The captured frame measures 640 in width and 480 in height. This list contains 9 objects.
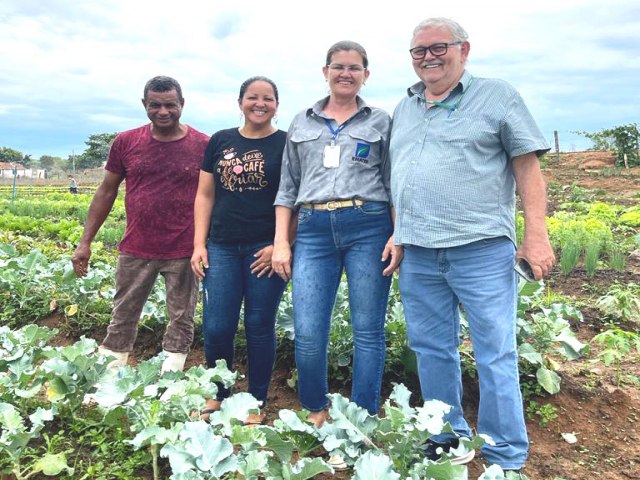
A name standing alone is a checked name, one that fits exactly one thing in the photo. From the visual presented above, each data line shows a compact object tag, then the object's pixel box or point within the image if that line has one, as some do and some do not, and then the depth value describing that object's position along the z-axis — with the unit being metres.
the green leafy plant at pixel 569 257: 6.07
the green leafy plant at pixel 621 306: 4.33
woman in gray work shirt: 2.54
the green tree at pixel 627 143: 21.16
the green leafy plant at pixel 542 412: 3.06
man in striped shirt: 2.28
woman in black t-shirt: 2.80
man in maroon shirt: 3.15
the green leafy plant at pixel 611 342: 3.00
